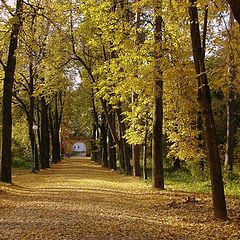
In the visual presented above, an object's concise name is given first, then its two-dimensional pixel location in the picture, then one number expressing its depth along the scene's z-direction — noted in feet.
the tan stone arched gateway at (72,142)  205.03
